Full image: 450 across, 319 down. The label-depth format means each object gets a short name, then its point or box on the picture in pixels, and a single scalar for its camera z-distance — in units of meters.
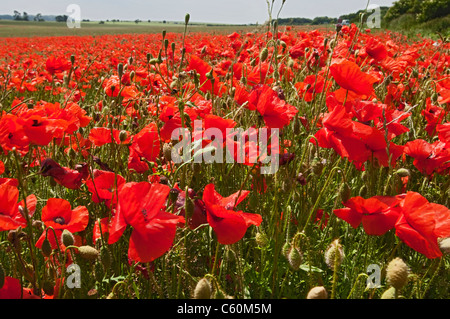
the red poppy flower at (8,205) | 0.48
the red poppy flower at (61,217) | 0.56
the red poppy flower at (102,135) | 0.71
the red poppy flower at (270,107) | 0.65
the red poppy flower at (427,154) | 0.66
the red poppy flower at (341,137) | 0.57
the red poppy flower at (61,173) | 0.60
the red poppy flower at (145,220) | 0.46
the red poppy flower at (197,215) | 0.53
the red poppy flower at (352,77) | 0.68
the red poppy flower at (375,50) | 1.04
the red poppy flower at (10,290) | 0.48
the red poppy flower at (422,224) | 0.47
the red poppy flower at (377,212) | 0.50
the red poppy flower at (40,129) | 0.59
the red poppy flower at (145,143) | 0.68
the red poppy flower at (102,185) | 0.62
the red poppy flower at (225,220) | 0.49
